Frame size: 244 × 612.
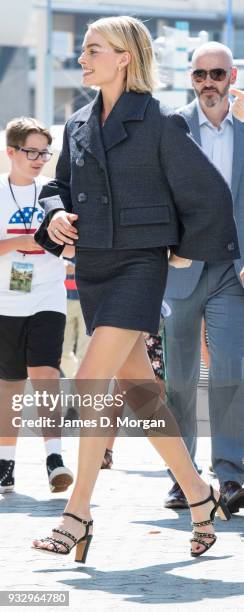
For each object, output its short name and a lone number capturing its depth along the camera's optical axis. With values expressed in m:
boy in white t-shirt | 10.43
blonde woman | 7.65
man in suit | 9.50
